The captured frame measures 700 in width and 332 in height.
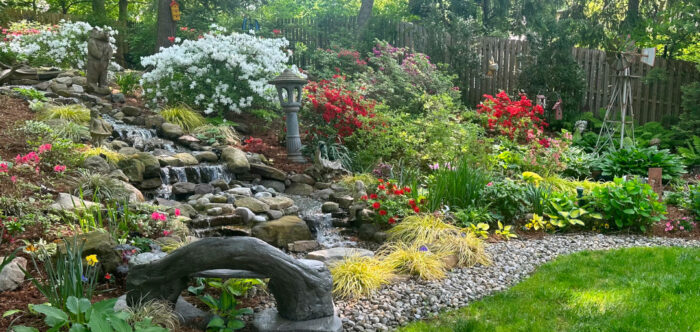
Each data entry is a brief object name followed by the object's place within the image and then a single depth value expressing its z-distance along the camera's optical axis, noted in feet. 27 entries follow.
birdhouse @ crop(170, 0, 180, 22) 44.42
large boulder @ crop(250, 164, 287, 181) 26.96
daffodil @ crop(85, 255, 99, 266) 12.03
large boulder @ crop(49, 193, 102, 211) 16.31
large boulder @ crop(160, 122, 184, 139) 29.45
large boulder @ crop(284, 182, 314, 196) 26.49
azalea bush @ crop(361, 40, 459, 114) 36.63
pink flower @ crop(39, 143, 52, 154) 19.81
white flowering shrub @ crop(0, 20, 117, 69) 38.11
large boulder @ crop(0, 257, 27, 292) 12.34
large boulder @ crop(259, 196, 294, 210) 22.41
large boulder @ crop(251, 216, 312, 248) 19.58
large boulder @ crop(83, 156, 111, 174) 21.11
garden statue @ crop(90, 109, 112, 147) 23.40
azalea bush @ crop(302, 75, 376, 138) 29.73
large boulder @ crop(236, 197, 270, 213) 21.53
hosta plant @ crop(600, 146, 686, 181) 26.43
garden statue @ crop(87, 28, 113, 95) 32.73
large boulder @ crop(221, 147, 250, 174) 26.53
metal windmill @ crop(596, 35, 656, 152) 28.58
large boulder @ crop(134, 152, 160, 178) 23.61
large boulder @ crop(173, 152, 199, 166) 25.89
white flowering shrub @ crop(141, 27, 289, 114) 31.99
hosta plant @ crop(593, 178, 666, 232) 20.17
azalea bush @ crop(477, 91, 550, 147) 31.14
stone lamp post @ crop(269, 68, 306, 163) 28.91
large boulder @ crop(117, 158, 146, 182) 22.79
